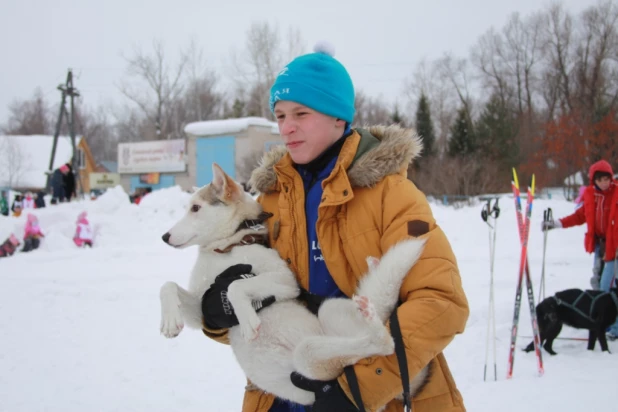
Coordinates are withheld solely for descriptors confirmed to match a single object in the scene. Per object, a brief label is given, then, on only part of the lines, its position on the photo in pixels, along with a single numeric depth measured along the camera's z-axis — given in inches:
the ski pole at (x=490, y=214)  208.5
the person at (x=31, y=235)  527.2
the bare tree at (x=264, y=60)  1647.4
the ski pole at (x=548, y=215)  263.0
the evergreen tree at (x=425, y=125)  1441.9
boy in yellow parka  61.4
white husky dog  65.1
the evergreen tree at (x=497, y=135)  1402.6
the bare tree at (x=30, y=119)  2363.4
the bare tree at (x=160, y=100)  1822.1
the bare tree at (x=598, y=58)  1244.5
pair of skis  212.1
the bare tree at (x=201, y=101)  1966.0
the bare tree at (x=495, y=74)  1670.8
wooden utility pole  1180.6
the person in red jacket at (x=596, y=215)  267.9
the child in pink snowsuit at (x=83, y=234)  561.0
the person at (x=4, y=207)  924.0
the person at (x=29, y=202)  914.1
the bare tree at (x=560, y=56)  1396.4
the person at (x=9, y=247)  506.6
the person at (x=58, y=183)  950.4
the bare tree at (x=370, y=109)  1883.1
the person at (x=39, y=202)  931.8
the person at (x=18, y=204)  757.4
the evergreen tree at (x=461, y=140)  1419.8
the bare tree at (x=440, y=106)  1817.2
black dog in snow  241.3
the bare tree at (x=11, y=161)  1499.8
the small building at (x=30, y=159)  1509.6
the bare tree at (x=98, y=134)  2527.1
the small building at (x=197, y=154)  1312.7
